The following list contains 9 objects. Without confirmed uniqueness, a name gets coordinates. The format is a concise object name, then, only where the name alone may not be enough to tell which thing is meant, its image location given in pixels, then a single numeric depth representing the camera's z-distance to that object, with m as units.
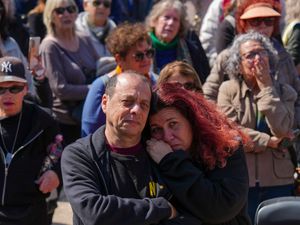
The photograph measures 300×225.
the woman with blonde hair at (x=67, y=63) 8.75
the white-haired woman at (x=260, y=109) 7.03
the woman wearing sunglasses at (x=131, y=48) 7.16
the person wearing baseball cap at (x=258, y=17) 8.30
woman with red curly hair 4.55
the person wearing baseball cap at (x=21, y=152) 6.44
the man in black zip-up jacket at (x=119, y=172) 4.37
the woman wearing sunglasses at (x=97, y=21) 9.89
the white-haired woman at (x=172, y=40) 8.87
